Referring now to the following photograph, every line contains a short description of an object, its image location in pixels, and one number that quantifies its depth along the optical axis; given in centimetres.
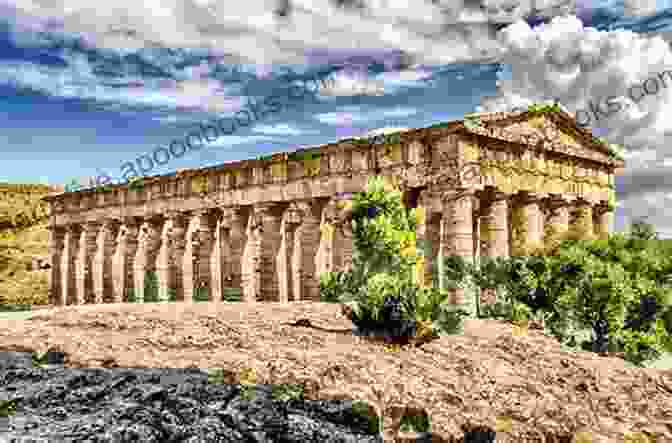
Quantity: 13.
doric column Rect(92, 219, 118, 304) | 3634
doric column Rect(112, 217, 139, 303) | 3491
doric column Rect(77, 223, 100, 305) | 3750
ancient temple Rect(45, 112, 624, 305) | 2289
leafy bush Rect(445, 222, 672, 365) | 1819
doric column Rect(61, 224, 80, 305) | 3922
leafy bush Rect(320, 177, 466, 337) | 1917
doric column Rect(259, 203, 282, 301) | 2806
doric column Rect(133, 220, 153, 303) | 3397
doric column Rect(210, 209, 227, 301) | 3048
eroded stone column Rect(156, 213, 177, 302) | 3234
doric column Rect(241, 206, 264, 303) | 2891
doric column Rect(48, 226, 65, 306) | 4012
